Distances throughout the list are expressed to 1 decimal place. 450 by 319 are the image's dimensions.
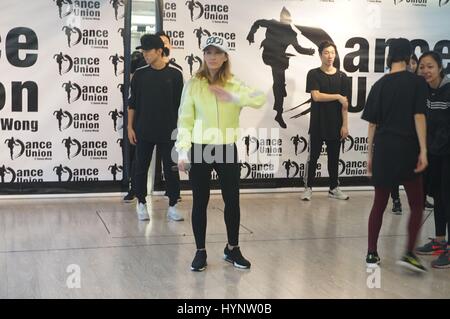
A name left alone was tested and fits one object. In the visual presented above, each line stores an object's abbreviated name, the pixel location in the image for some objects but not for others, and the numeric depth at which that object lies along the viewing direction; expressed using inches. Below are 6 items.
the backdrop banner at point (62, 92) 239.6
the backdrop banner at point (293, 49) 256.8
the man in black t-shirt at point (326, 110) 250.2
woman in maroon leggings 145.9
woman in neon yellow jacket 145.0
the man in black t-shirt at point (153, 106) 198.7
